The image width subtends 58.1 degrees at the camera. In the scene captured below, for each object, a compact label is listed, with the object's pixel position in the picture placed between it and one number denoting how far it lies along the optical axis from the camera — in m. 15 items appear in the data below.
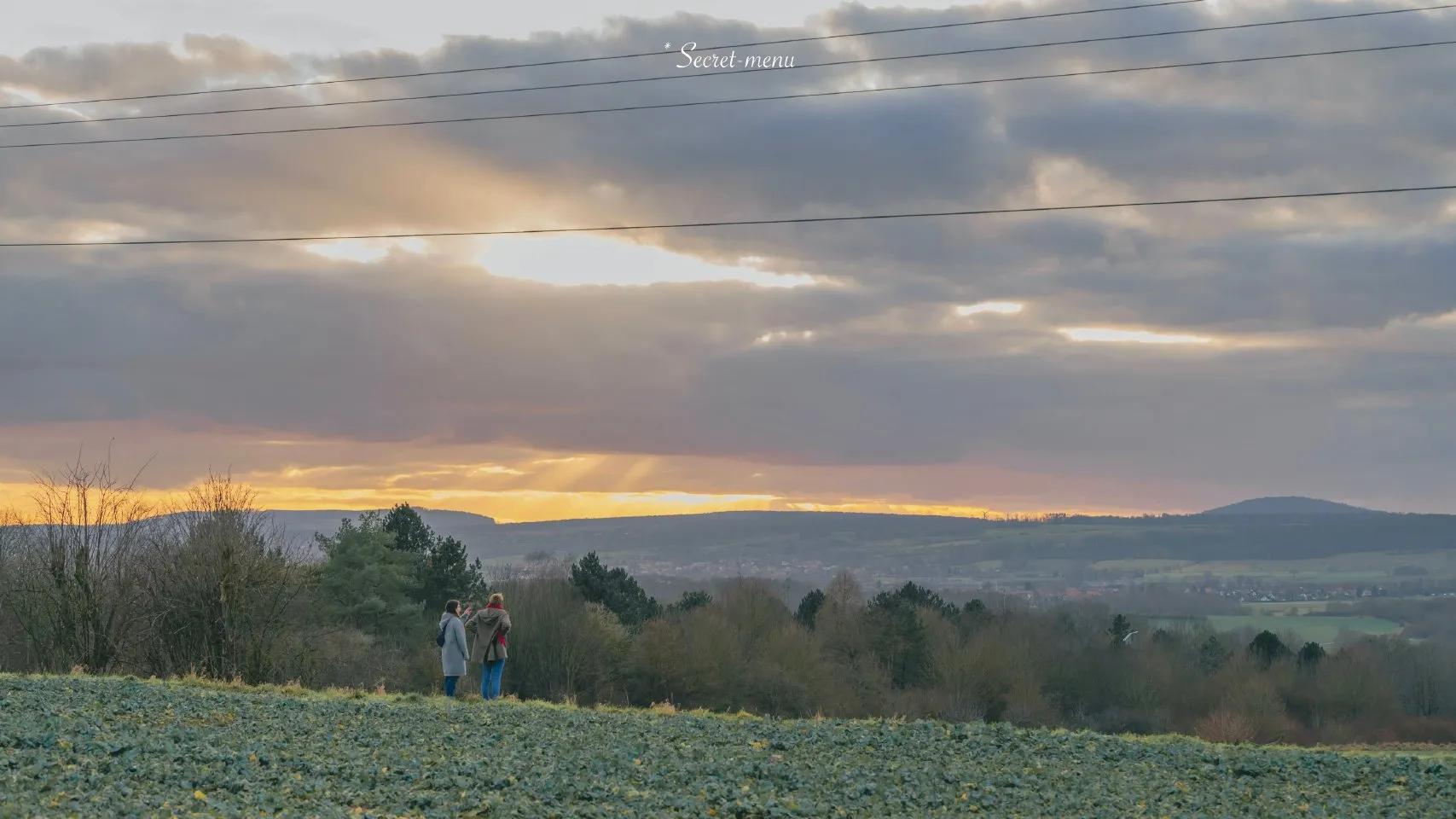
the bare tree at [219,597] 32.97
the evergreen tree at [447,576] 88.81
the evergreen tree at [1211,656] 103.12
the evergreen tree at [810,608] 107.38
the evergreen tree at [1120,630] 105.74
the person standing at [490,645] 26.20
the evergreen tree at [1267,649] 101.06
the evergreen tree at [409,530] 91.06
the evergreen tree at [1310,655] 98.88
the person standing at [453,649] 26.14
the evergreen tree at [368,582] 76.62
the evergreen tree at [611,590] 95.56
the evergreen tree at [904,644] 96.94
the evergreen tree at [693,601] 104.44
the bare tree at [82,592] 33.00
